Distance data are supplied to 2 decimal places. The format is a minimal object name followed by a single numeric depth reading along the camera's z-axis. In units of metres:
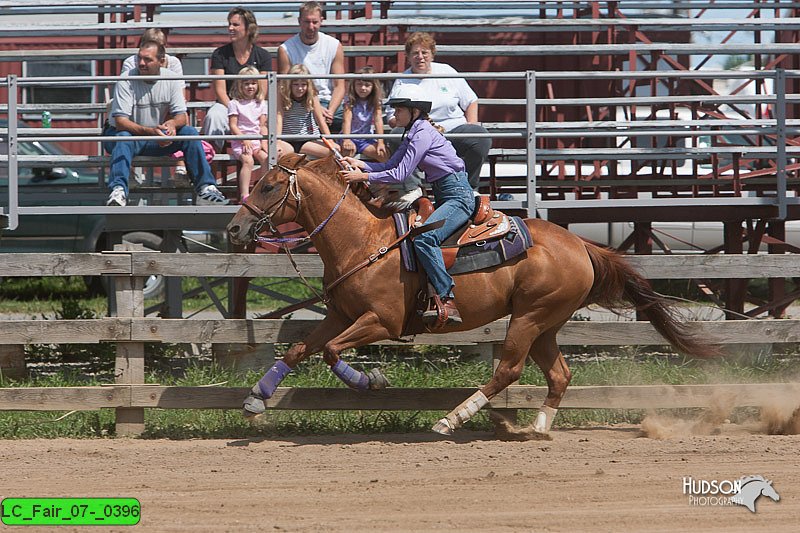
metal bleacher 19.58
